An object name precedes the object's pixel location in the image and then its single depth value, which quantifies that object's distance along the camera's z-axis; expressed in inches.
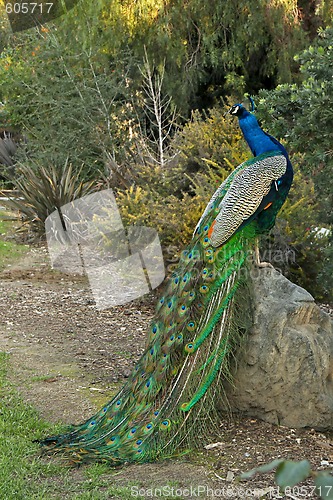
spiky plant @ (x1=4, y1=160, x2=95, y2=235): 387.9
